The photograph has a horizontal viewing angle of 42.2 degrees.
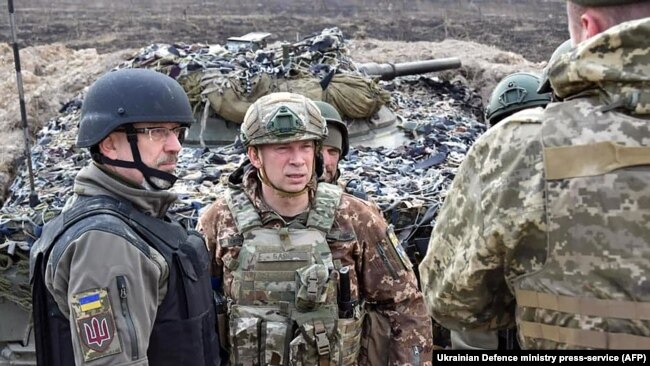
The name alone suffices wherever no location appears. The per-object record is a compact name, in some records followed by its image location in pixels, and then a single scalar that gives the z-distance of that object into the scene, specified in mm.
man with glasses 2463
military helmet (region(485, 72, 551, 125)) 4398
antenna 4703
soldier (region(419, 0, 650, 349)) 1827
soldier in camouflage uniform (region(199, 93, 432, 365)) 3348
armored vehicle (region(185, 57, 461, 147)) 6965
